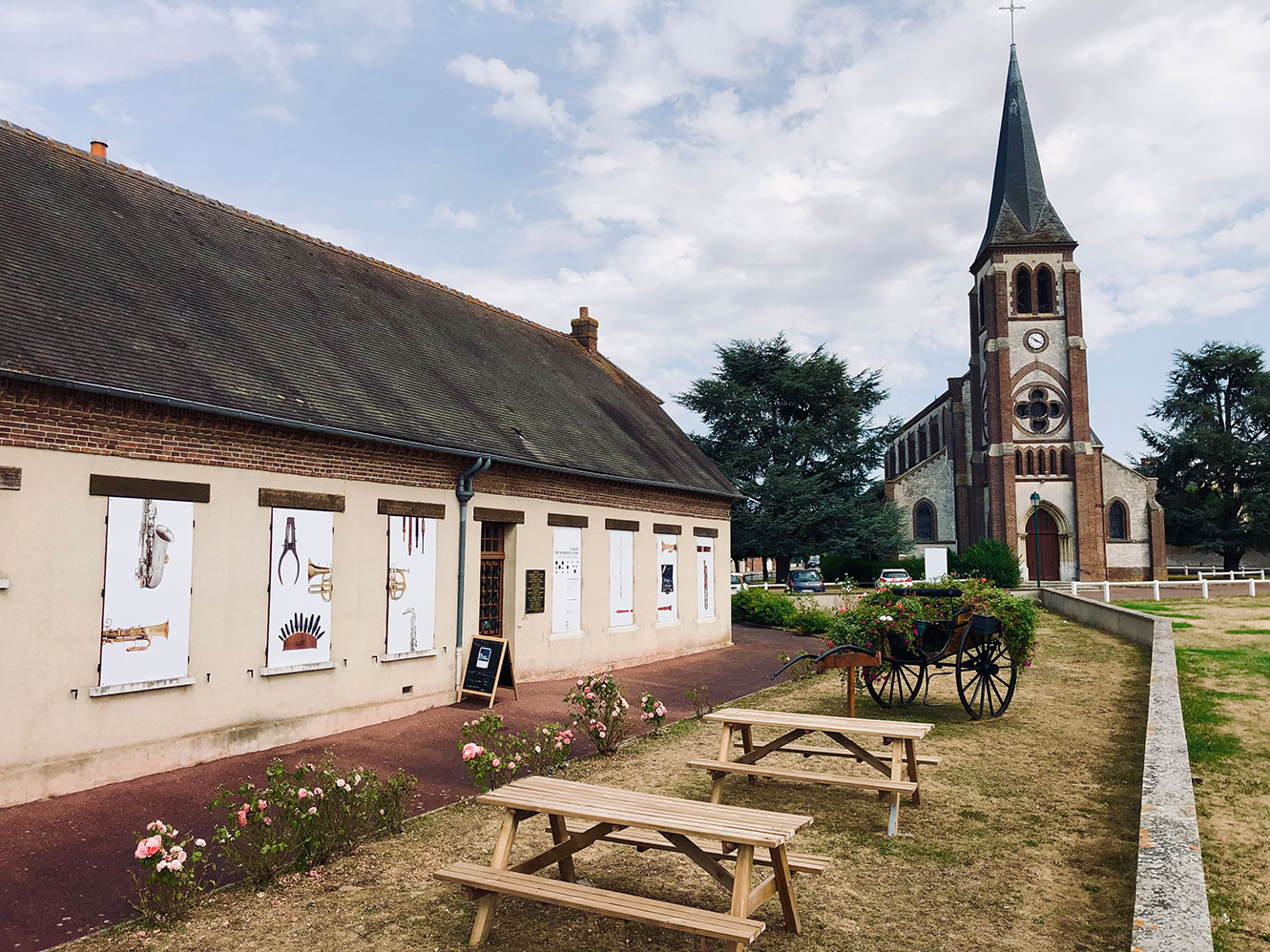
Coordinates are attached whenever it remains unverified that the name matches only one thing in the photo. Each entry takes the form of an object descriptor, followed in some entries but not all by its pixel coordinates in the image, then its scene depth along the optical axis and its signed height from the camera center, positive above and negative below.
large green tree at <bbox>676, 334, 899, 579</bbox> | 38.00 +4.39
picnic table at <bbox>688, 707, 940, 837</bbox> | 6.13 -1.64
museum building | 7.34 +0.53
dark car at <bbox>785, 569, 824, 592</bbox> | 34.16 -1.61
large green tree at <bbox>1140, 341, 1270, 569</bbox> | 48.06 +5.35
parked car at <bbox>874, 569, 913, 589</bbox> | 33.86 -1.34
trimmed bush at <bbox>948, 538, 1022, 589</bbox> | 31.89 -0.80
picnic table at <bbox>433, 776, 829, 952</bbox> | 3.79 -1.64
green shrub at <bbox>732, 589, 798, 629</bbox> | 23.36 -1.88
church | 40.62 +5.99
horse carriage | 9.52 -1.29
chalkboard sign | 11.25 -1.71
